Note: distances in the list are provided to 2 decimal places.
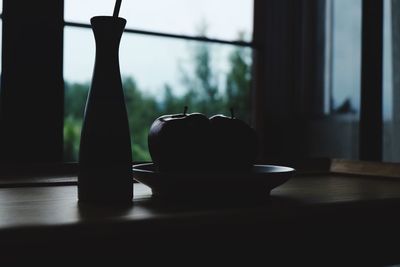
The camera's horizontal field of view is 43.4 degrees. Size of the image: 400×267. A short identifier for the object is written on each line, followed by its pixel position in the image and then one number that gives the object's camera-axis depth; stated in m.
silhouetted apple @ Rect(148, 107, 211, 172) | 0.69
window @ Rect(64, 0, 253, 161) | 2.24
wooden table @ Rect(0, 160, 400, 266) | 0.48
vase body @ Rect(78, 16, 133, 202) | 0.62
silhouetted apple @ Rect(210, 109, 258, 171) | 0.70
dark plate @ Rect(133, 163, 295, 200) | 0.63
